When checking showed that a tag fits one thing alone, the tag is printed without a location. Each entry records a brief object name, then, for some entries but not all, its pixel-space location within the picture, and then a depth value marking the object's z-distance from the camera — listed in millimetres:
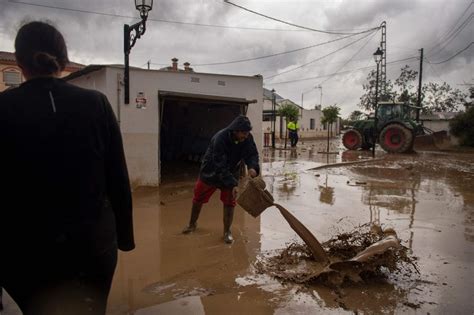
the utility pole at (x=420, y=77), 27484
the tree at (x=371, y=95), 38125
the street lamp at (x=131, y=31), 7820
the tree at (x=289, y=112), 24688
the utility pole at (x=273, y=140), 22172
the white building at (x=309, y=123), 40531
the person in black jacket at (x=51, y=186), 1468
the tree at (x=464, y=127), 23953
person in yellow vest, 23453
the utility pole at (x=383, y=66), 20925
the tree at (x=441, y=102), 41438
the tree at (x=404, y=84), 38094
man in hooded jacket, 4969
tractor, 18266
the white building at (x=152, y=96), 8883
